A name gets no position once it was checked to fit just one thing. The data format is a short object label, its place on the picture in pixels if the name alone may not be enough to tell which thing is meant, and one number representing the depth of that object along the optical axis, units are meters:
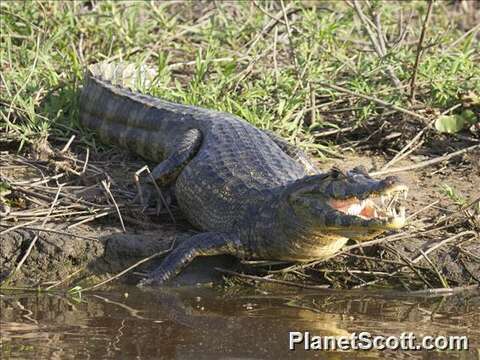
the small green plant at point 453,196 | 12.23
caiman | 10.33
